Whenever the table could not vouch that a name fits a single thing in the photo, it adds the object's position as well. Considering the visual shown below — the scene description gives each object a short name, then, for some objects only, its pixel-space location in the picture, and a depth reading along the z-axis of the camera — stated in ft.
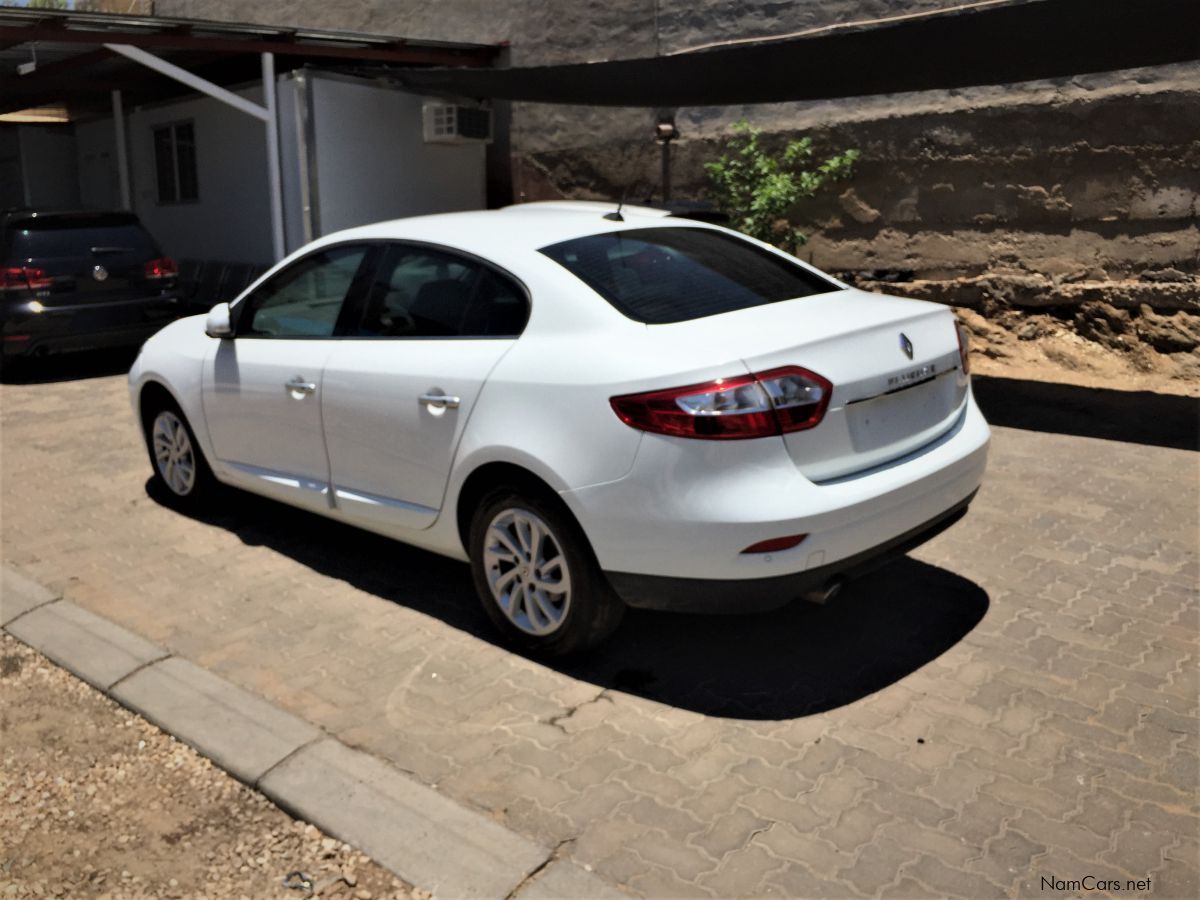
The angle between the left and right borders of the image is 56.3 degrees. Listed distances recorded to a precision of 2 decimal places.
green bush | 35.63
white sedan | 11.75
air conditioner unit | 43.34
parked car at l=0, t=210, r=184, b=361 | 32.73
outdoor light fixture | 38.58
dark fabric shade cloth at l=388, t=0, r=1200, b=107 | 20.70
